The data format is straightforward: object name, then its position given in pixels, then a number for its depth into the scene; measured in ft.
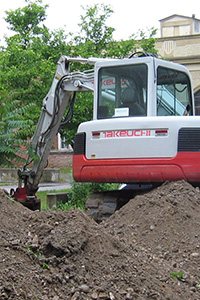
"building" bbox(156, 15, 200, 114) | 108.99
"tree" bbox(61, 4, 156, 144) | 69.26
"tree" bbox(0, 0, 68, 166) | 62.85
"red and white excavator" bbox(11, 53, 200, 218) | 28.66
